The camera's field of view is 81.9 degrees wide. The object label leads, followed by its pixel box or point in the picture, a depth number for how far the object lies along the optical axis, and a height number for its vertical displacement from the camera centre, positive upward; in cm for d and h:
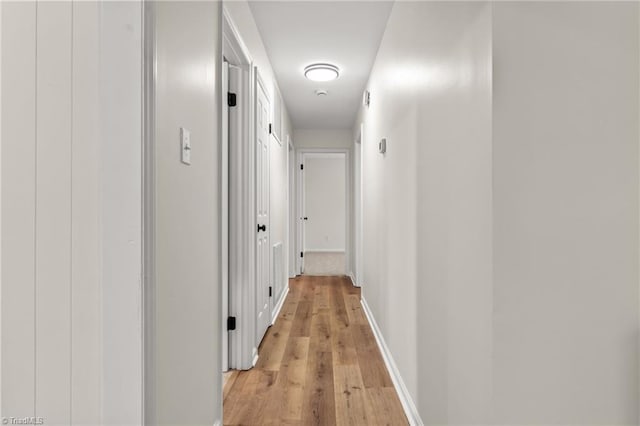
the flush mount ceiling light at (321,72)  332 +130
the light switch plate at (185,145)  127 +24
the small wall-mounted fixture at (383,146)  267 +50
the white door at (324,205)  916 +20
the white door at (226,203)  235 +6
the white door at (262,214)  267 -1
